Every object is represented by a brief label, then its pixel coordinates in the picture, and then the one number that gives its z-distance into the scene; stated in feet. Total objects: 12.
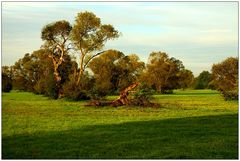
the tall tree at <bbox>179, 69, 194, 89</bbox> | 281.33
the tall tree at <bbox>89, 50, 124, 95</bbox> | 146.86
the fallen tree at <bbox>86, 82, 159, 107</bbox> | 91.30
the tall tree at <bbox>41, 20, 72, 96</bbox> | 145.59
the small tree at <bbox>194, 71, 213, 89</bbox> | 351.73
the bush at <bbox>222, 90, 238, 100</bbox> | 134.74
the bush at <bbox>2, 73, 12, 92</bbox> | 216.95
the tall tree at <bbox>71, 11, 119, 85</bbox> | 144.56
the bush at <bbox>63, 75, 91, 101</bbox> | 123.03
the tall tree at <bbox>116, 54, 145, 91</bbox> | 171.94
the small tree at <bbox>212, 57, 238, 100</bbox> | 177.58
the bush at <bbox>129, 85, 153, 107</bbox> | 91.56
